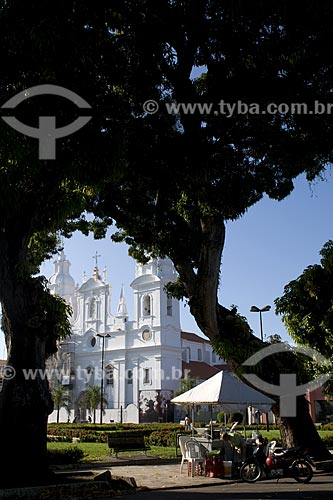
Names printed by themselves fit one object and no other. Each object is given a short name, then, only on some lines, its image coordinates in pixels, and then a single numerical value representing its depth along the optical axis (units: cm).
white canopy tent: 1460
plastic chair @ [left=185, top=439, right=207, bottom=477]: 1360
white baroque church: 5788
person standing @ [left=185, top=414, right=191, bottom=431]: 3111
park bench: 1750
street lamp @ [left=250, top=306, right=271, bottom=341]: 3366
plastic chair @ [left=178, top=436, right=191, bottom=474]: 1382
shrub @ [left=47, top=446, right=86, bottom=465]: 1582
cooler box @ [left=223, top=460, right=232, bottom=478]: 1338
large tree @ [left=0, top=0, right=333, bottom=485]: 966
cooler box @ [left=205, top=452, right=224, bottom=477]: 1336
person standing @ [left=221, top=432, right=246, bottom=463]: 1395
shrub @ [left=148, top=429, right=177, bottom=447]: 2412
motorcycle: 1232
